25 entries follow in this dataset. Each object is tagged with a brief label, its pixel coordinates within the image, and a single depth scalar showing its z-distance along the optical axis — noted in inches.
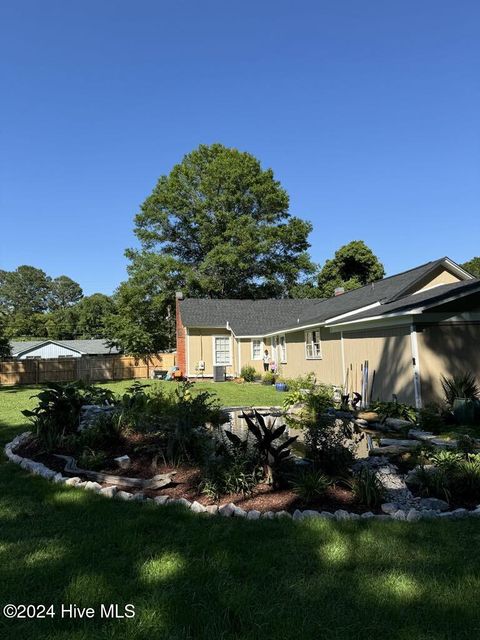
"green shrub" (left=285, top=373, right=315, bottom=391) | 605.6
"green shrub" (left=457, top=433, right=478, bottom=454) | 211.2
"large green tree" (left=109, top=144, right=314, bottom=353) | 1412.4
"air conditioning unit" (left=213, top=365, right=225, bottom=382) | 903.4
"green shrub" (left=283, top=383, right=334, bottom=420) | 428.8
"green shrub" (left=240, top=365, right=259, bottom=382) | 890.1
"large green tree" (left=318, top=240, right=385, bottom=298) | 1523.1
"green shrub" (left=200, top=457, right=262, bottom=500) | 179.9
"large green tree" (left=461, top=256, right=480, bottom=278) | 1737.2
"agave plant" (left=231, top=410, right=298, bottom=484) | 187.0
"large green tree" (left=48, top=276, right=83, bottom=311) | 3161.9
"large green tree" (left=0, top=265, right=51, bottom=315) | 2923.2
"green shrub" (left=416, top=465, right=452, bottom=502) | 177.0
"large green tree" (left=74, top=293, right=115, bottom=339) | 2292.1
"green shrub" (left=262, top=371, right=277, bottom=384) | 822.5
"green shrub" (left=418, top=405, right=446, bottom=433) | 346.2
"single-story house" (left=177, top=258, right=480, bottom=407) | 394.6
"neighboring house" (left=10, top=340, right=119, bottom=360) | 1569.9
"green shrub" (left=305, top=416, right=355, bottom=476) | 194.2
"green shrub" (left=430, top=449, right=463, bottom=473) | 188.7
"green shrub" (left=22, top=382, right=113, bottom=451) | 254.7
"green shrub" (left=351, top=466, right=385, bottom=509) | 168.9
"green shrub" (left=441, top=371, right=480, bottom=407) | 379.2
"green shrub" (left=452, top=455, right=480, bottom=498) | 178.4
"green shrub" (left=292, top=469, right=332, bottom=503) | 172.2
